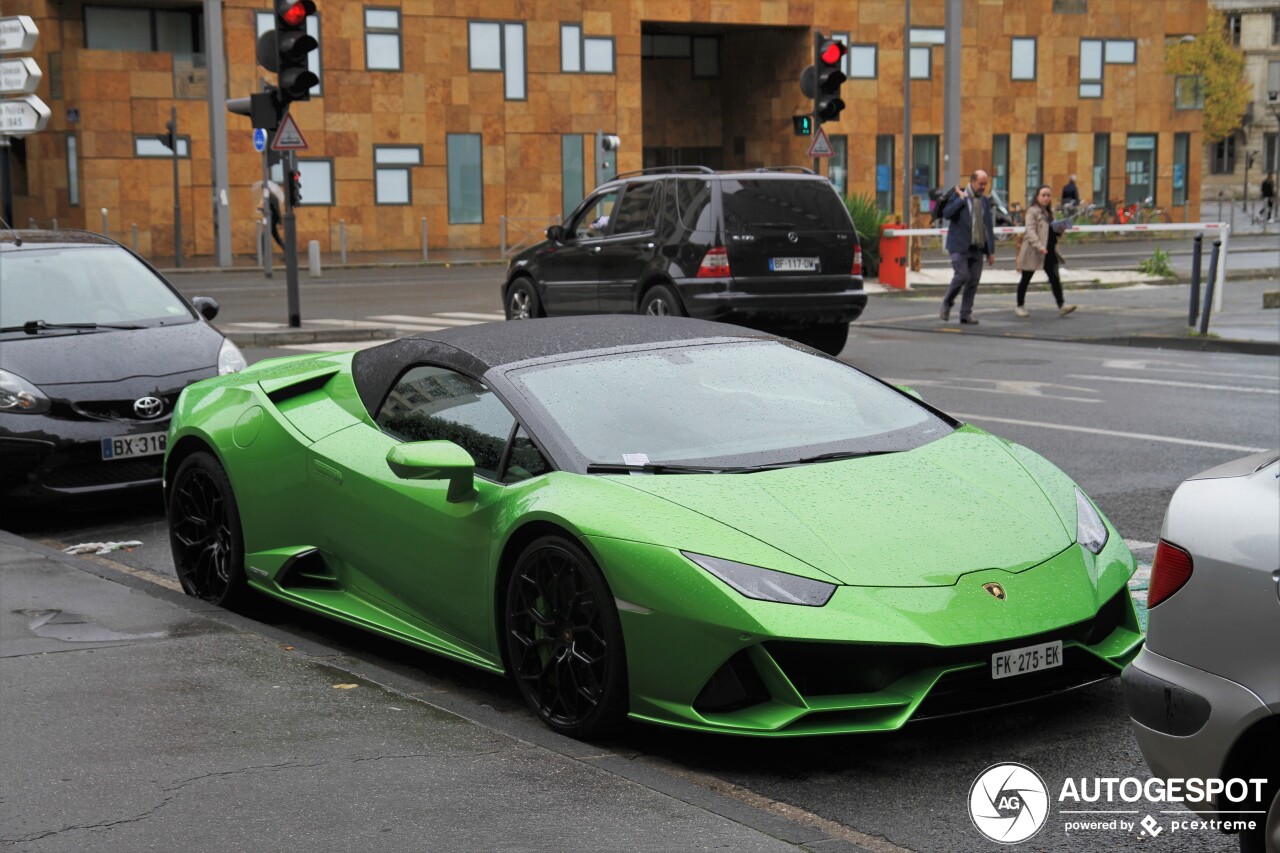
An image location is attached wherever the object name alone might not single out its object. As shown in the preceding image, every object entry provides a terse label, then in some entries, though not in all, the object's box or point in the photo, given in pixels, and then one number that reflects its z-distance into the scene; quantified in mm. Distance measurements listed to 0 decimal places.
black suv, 16062
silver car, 3195
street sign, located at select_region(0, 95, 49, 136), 16297
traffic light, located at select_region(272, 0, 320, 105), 17984
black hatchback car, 8773
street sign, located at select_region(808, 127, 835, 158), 23453
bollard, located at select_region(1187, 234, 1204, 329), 18922
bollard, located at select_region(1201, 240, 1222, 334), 18219
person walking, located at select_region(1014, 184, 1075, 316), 21328
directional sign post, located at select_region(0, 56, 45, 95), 16266
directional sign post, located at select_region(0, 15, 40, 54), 16297
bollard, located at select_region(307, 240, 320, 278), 34906
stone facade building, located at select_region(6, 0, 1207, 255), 43812
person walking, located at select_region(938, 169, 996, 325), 21000
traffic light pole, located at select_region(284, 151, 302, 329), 19727
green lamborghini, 4539
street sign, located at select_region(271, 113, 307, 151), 19453
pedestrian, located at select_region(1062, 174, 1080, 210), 48731
